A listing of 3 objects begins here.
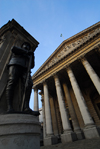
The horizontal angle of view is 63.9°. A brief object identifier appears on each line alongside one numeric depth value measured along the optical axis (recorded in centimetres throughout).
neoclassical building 965
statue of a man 220
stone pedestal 148
